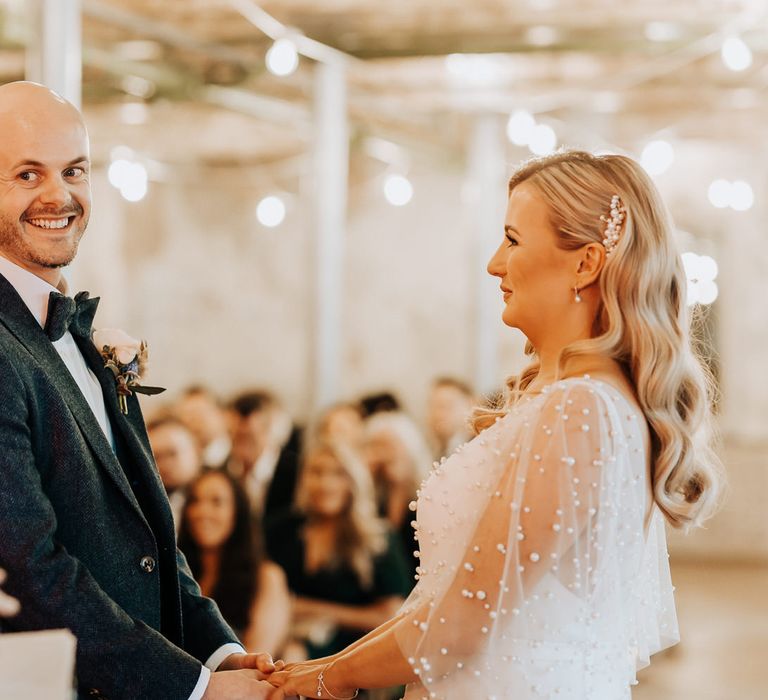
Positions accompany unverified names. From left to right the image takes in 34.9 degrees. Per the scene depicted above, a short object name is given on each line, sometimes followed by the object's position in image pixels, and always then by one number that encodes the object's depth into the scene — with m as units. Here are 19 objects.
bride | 2.16
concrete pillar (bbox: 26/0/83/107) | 3.71
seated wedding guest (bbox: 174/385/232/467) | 6.51
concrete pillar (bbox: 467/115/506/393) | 9.12
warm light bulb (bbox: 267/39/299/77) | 6.37
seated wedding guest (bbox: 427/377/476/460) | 7.29
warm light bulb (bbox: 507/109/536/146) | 8.46
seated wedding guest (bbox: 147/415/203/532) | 4.90
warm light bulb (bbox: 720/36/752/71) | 6.54
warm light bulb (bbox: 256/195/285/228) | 10.29
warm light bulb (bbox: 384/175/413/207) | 9.96
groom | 2.22
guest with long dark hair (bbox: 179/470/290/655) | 4.48
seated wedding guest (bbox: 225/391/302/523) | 6.48
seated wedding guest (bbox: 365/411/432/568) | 5.50
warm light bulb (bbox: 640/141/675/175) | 8.38
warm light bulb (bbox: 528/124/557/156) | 8.76
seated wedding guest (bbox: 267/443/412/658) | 4.76
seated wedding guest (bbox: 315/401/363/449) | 6.45
